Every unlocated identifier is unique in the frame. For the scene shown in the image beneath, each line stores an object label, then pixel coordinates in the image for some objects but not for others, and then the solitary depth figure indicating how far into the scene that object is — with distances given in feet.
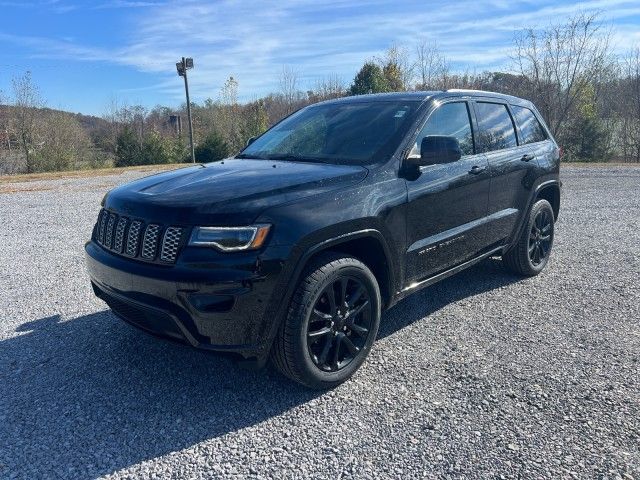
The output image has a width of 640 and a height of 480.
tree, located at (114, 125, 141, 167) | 91.43
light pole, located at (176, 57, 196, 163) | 80.33
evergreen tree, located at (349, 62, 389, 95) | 86.63
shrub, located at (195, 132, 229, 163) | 87.81
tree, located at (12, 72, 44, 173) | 95.81
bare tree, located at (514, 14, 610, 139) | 80.94
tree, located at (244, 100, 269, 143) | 95.55
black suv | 8.77
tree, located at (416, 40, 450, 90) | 92.48
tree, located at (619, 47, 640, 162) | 91.30
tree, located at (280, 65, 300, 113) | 111.24
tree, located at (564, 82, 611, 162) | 82.33
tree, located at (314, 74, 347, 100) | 108.06
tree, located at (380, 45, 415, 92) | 90.68
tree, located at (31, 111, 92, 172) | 86.48
